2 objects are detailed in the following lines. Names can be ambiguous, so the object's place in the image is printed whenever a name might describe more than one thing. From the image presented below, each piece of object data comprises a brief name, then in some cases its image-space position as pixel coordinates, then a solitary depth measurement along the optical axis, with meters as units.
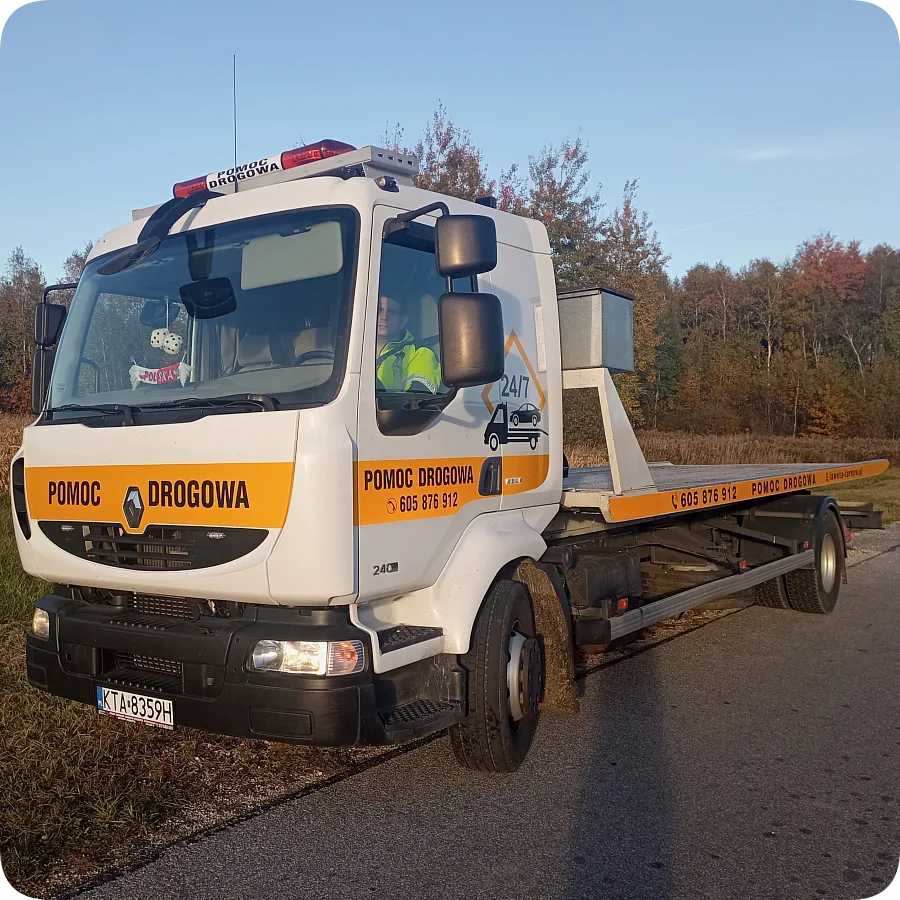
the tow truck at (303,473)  3.50
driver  3.82
